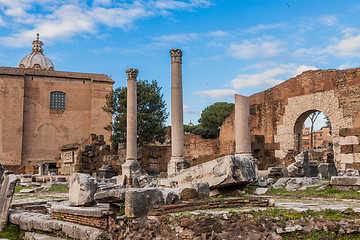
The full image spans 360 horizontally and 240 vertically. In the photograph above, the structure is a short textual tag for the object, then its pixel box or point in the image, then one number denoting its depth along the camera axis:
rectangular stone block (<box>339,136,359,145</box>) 12.70
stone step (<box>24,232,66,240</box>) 5.75
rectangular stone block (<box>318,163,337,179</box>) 12.07
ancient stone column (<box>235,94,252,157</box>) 11.68
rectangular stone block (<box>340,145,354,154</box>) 12.84
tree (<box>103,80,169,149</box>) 26.77
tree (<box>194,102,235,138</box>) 44.19
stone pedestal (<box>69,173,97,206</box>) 6.37
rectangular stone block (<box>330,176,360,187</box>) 8.60
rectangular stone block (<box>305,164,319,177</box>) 11.78
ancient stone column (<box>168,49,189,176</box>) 12.30
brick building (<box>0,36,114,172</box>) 33.69
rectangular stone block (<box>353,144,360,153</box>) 12.66
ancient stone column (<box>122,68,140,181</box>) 15.20
